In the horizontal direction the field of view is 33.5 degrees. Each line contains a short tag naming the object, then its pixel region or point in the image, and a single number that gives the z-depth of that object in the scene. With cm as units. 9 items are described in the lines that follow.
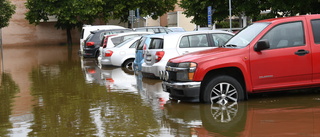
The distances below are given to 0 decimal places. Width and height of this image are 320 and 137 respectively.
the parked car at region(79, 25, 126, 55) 3038
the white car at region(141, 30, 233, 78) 1386
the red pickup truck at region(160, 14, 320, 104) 973
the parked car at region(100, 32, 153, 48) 2180
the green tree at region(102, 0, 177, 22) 5331
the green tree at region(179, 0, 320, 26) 2570
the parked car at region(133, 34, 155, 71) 1535
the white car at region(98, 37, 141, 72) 1997
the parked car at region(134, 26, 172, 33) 2878
